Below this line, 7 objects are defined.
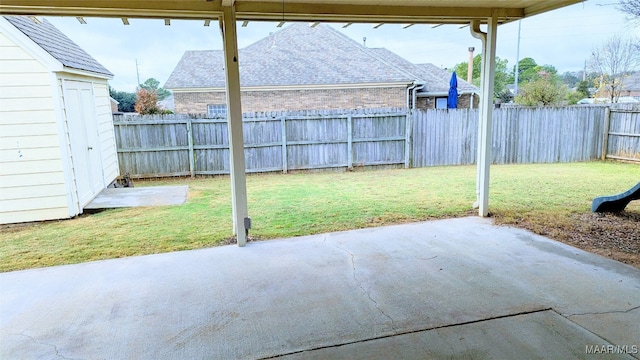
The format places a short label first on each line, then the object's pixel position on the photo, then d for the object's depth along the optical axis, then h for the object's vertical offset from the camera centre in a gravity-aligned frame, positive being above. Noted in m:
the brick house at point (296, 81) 14.54 +1.30
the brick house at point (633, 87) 22.55 +1.12
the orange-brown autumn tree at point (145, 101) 17.11 +0.89
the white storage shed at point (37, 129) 5.57 -0.06
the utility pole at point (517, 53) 24.30 +3.47
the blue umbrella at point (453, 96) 13.25 +0.53
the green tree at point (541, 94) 15.57 +0.61
